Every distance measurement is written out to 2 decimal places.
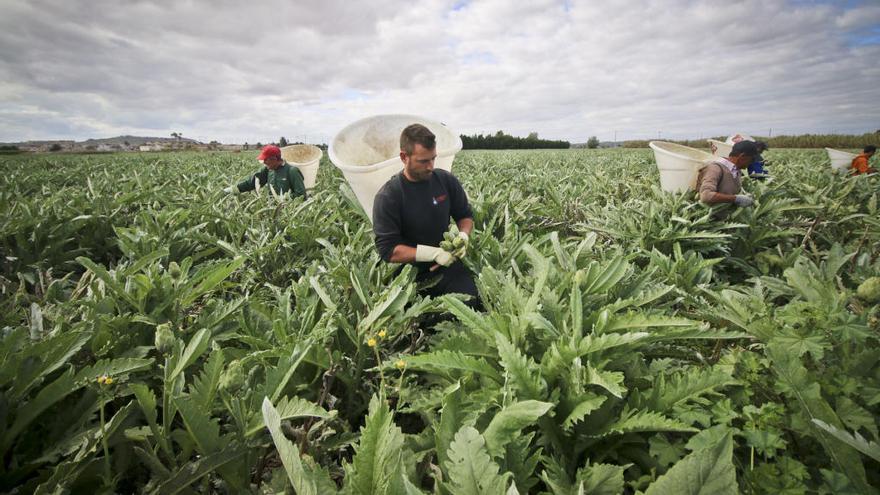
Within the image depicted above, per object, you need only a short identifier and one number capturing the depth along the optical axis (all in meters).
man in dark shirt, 2.83
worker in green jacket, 5.66
